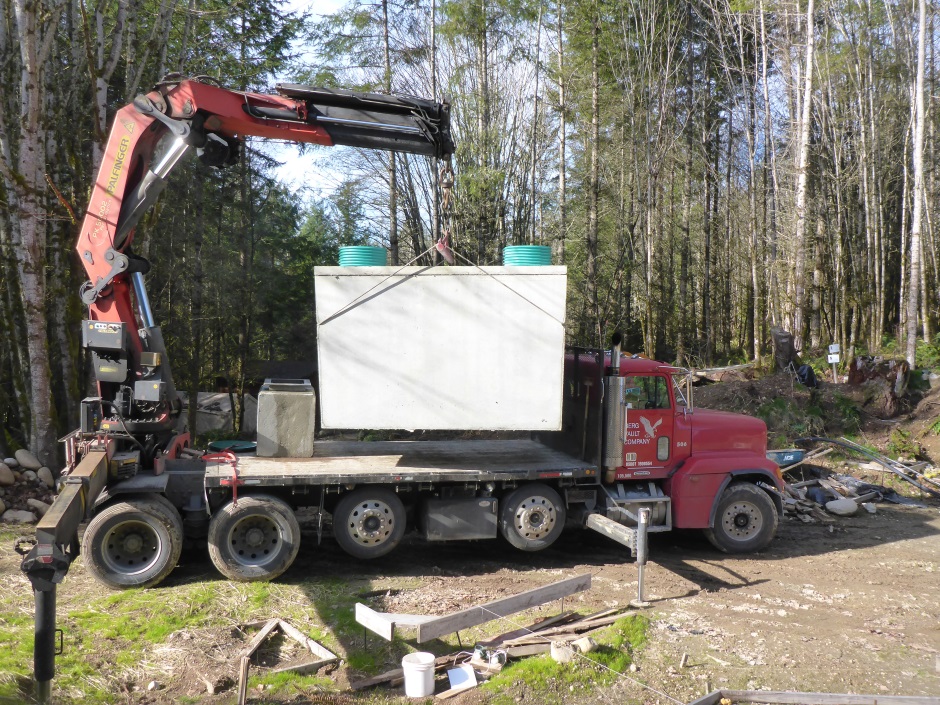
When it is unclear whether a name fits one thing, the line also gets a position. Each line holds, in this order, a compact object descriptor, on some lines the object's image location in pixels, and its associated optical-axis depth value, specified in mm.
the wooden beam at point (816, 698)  5668
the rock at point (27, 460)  10625
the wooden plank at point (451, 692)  5648
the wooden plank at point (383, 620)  6012
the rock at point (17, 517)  9625
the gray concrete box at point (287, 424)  8773
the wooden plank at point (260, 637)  6248
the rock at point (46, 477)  10539
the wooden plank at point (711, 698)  5559
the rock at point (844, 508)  11805
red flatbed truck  7879
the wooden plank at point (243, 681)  5505
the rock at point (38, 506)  9992
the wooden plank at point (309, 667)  6043
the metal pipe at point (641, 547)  7555
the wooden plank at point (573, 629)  6559
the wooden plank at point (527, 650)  6312
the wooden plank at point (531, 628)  6645
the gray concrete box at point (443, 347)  8328
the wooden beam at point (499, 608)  6133
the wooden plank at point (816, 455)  13613
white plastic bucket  5590
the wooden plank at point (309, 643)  6266
